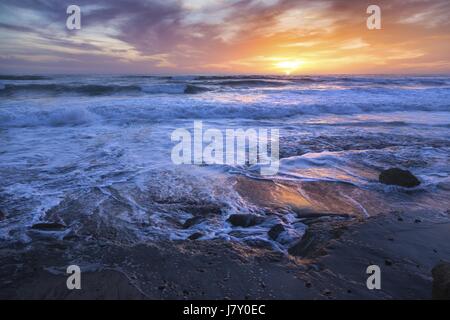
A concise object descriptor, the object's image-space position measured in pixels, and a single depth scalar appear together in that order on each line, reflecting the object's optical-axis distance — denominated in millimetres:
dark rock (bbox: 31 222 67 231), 4363
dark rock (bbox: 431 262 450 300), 2916
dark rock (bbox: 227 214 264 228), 4602
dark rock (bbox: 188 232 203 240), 4207
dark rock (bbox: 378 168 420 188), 5945
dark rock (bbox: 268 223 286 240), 4235
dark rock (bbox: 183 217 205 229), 4574
